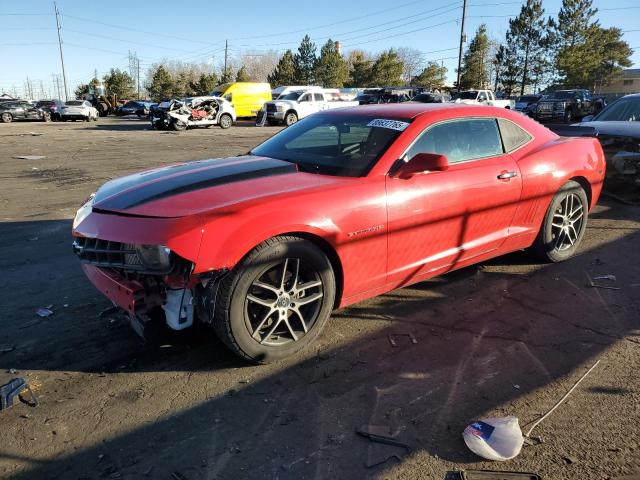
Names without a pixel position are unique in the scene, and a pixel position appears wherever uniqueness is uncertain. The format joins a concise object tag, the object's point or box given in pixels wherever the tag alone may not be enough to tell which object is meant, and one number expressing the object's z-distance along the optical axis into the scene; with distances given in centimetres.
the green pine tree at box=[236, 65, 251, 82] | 6775
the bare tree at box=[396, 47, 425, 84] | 10506
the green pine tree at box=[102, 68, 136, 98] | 6731
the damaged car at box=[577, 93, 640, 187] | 695
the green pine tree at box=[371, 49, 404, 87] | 6969
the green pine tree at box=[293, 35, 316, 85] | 7212
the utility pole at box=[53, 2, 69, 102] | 6759
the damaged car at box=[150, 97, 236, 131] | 2562
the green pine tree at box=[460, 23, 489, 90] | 6544
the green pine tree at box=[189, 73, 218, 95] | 6519
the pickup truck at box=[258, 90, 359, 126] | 2902
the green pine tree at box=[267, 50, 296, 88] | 7100
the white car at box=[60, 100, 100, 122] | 3569
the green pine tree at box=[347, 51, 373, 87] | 7300
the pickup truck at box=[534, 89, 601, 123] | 2597
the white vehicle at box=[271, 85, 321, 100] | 3119
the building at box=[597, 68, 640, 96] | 7768
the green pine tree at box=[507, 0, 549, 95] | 6219
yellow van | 3428
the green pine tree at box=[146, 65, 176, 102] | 7075
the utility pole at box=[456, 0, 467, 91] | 4175
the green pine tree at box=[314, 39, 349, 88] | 6994
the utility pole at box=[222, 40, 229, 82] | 7531
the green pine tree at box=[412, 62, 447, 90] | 7444
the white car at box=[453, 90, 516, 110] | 2992
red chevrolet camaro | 277
